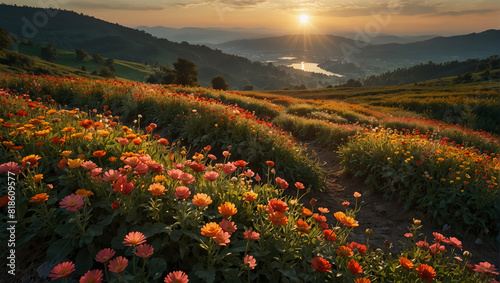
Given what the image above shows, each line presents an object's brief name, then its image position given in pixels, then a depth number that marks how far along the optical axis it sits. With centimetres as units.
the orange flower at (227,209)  197
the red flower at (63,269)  144
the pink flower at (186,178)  223
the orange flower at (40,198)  192
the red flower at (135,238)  158
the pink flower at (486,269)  207
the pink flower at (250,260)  184
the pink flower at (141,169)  209
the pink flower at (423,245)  239
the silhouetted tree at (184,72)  5038
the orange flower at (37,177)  219
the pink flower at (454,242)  228
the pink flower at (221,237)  173
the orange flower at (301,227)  203
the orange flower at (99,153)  249
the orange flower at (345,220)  213
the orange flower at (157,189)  203
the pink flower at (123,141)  281
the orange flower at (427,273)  187
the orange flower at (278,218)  193
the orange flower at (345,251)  198
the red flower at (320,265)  176
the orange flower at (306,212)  214
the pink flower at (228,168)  249
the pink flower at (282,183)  256
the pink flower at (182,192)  195
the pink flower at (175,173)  223
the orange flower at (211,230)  169
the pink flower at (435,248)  237
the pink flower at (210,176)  232
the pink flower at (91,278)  143
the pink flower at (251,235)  191
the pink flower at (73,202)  181
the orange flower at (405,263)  193
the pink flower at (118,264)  149
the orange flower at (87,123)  308
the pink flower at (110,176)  216
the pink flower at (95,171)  218
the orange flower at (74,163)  221
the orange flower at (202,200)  194
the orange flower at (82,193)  205
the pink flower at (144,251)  159
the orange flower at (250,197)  225
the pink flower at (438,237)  239
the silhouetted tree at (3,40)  5061
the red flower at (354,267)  183
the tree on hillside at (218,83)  5535
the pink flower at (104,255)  158
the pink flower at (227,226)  191
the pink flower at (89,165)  228
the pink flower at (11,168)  213
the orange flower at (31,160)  231
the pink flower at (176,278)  153
